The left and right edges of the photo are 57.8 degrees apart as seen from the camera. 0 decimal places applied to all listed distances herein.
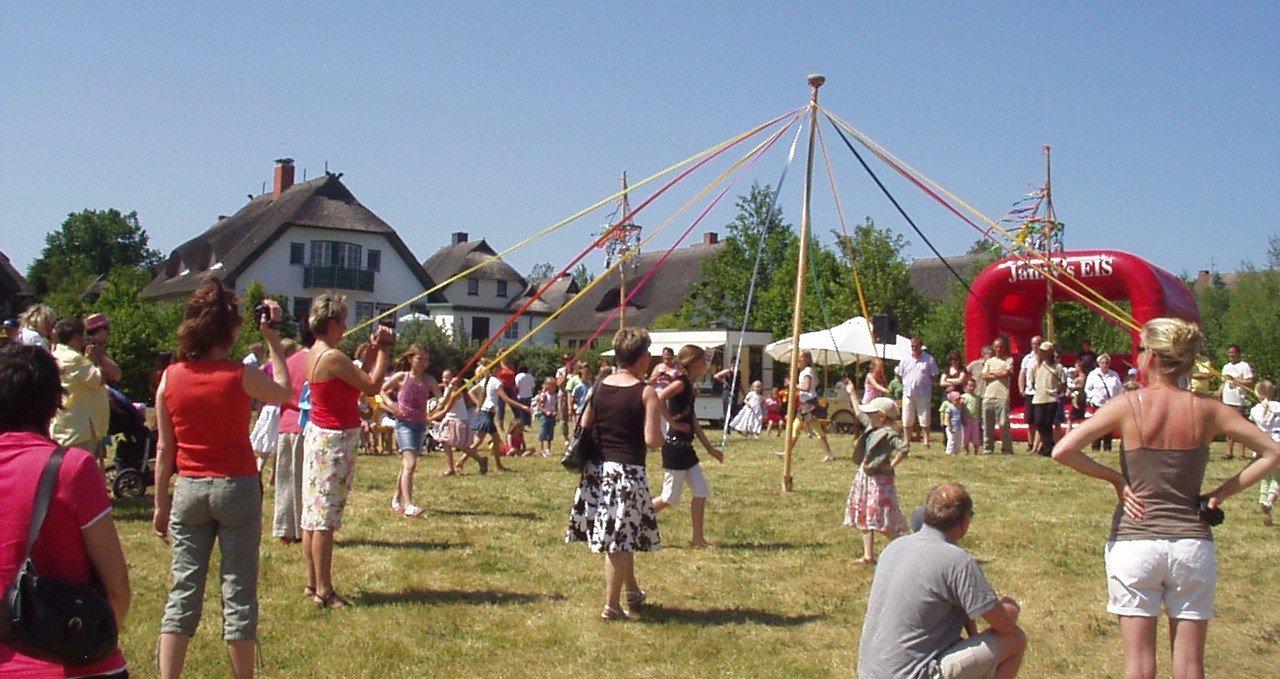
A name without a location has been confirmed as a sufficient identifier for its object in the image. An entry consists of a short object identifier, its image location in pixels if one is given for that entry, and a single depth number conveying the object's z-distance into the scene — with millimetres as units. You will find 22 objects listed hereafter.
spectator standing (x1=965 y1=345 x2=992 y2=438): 17491
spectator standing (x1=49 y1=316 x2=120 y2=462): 7986
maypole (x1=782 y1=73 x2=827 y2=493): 11078
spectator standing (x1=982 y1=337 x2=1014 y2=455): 16859
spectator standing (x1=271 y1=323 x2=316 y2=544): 8023
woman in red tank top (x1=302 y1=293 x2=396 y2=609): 6492
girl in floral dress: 8086
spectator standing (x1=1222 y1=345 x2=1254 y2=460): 16234
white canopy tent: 24344
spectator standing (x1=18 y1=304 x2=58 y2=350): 8125
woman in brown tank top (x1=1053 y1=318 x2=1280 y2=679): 4320
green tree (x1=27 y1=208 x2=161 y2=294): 73812
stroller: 10984
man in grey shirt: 4039
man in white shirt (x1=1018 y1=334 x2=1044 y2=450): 16688
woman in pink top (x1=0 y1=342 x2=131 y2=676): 2832
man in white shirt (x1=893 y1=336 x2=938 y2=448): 17656
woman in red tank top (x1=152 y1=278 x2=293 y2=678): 4742
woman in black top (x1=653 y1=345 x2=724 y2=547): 8633
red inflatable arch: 18797
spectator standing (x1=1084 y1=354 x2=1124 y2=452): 16812
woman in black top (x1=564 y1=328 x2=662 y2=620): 6359
